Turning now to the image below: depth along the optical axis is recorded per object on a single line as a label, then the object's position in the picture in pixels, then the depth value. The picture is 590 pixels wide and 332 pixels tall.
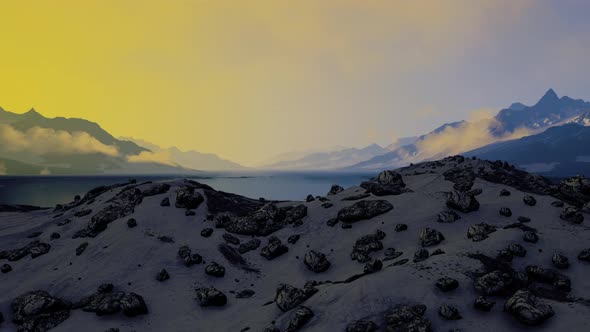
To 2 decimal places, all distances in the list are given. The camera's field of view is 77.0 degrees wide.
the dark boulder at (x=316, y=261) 38.41
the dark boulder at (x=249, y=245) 44.97
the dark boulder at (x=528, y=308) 23.34
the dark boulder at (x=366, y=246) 38.73
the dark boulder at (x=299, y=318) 25.98
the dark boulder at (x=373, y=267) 31.98
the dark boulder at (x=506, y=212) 43.91
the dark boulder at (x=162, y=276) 37.69
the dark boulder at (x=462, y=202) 44.78
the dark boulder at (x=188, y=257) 40.47
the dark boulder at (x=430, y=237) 38.22
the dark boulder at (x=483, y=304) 25.42
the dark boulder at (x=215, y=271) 38.84
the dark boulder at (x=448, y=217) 42.97
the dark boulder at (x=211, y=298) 33.53
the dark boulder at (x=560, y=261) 31.65
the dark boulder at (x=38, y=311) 30.48
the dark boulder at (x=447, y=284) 27.48
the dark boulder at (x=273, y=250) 43.47
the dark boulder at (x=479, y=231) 35.66
